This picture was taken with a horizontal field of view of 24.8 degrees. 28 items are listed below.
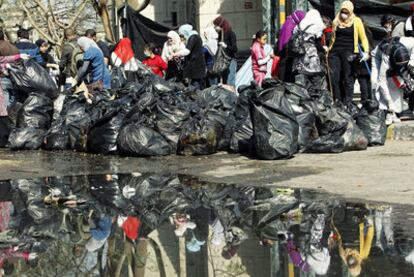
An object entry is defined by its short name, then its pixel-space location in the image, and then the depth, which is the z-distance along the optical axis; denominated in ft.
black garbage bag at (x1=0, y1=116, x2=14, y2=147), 42.65
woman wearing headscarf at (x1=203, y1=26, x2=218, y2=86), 51.37
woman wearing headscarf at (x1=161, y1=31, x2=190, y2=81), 50.34
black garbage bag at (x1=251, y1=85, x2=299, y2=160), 33.14
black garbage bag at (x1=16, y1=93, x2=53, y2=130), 41.39
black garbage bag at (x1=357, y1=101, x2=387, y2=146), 36.35
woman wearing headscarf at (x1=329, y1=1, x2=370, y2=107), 40.47
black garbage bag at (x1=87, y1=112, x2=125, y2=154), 37.09
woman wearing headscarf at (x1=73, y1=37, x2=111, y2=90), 44.60
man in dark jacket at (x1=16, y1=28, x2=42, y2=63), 54.90
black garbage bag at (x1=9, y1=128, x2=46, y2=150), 40.42
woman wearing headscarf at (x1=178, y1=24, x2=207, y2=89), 49.73
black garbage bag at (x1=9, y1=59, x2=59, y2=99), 44.29
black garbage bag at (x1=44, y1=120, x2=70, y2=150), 39.83
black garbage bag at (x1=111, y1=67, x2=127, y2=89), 48.65
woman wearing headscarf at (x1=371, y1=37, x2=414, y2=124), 38.91
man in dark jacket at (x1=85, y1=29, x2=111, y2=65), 52.80
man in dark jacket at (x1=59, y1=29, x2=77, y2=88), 51.13
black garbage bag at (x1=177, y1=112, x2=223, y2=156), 35.27
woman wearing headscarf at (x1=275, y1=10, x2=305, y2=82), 41.65
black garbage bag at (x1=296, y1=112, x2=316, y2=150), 34.94
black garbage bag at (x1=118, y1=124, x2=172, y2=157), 35.55
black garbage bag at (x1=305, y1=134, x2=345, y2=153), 34.65
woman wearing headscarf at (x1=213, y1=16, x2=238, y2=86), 51.52
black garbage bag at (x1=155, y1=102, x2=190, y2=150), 36.27
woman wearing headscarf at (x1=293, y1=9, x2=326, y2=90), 40.40
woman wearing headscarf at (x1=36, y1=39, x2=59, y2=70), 57.77
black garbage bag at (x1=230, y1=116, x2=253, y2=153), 35.04
